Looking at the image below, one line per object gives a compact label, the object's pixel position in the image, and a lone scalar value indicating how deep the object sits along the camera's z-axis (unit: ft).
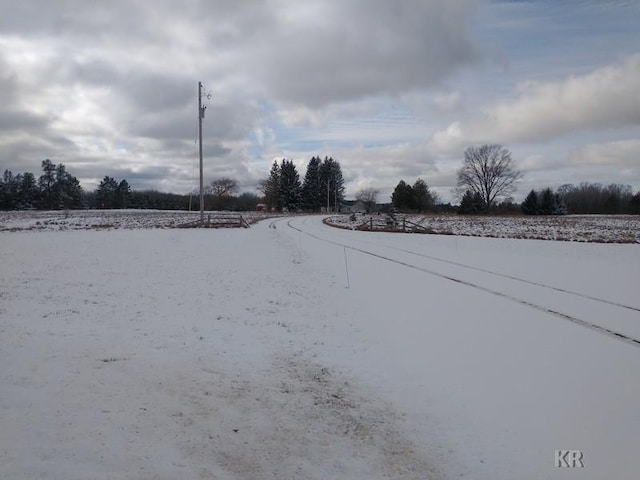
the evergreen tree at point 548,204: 284.00
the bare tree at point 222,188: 447.01
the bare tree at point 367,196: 411.19
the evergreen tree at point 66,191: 347.77
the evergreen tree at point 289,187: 354.95
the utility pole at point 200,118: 115.96
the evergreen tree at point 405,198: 316.15
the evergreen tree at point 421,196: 316.81
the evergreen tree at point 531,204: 287.96
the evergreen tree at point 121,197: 395.55
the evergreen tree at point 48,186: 344.28
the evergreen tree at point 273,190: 359.66
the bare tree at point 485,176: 315.58
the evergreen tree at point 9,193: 331.77
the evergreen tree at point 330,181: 365.40
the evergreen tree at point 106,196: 393.29
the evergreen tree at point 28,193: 337.11
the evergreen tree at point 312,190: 362.12
